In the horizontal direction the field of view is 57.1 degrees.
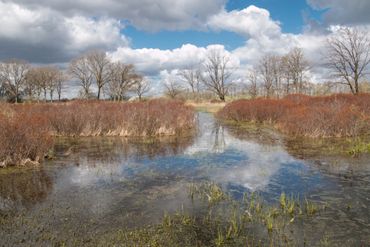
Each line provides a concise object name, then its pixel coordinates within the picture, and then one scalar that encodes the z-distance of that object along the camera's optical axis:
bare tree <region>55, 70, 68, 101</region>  64.11
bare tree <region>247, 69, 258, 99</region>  61.46
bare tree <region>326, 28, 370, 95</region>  37.19
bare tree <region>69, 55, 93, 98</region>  60.57
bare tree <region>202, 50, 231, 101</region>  61.68
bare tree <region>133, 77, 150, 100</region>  68.56
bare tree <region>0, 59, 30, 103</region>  61.53
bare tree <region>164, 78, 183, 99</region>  76.75
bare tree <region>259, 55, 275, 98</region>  61.78
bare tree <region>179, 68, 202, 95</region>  78.94
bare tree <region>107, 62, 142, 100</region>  60.94
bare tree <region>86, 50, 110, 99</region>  59.66
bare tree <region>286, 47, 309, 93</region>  56.06
